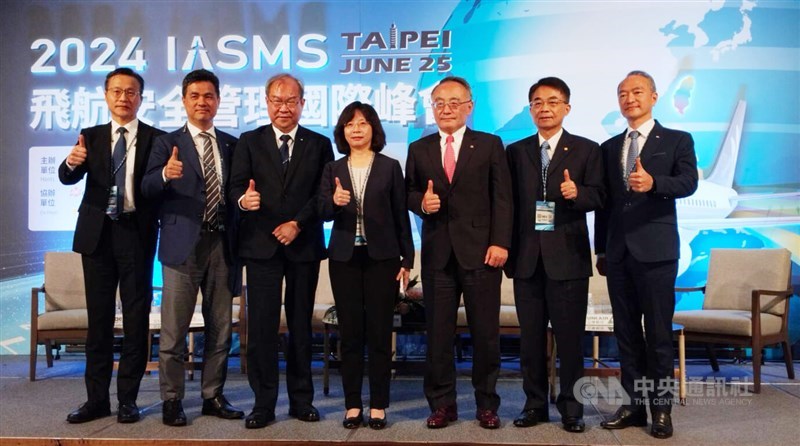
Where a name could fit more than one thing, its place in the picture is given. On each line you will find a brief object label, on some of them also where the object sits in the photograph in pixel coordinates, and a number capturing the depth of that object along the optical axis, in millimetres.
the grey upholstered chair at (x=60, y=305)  5141
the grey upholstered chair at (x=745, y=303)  4754
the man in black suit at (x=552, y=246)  3402
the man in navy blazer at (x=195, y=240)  3529
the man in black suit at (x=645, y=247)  3334
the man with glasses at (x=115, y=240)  3588
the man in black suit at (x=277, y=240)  3508
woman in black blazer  3455
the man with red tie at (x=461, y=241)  3404
